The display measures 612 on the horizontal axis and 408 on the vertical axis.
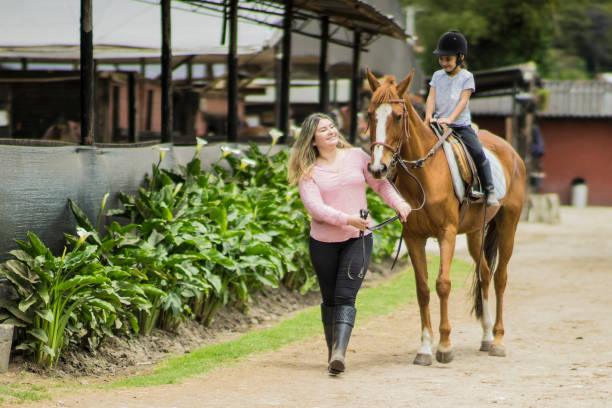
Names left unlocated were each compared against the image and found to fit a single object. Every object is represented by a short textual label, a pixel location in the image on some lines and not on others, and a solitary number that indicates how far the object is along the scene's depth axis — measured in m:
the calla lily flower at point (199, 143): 17.91
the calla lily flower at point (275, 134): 21.36
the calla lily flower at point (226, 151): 18.66
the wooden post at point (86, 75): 15.72
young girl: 15.37
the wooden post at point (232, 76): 22.86
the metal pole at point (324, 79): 30.02
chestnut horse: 13.39
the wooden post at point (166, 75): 19.53
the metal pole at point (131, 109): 30.17
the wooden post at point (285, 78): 25.64
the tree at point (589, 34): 132.00
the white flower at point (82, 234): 13.00
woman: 13.46
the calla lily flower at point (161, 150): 16.87
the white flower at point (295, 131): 25.38
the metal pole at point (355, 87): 32.47
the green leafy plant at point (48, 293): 12.59
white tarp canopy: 25.17
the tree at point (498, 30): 95.56
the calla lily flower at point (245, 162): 18.56
